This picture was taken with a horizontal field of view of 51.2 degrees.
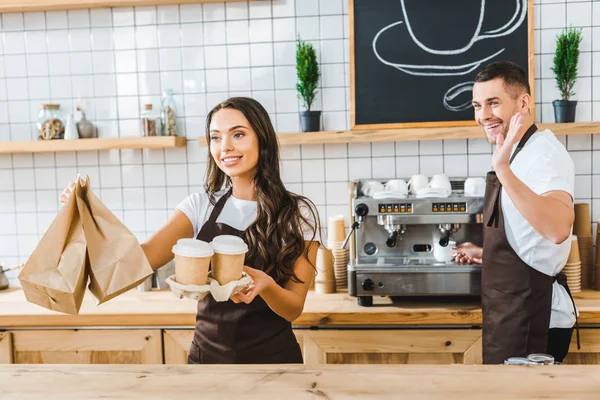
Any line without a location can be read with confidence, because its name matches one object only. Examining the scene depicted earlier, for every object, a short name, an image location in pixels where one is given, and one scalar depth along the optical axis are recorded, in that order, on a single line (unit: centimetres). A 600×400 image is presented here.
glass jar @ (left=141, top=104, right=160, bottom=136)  291
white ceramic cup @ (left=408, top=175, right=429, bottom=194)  263
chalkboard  280
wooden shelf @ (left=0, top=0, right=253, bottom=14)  281
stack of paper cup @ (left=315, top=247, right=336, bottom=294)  264
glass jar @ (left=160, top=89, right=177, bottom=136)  293
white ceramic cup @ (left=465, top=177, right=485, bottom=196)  252
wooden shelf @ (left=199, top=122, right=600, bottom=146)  274
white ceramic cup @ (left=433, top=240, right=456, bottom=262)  243
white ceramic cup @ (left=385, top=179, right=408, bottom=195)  261
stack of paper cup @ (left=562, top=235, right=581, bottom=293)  256
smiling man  195
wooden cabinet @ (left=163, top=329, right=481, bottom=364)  237
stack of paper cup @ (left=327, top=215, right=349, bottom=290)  275
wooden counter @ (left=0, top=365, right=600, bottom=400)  121
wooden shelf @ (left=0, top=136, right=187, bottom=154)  284
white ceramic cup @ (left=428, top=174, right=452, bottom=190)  254
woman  179
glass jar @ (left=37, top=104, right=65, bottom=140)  293
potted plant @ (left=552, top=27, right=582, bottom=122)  268
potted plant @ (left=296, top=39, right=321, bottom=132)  279
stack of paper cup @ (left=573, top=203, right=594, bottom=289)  270
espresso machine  236
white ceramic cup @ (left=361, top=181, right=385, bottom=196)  266
